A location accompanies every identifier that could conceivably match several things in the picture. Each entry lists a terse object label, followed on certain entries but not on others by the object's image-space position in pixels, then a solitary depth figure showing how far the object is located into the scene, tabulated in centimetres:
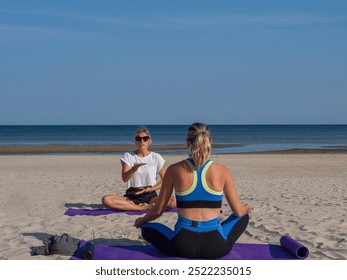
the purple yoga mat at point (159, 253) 525
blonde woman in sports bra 460
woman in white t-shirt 775
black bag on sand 556
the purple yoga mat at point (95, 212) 823
